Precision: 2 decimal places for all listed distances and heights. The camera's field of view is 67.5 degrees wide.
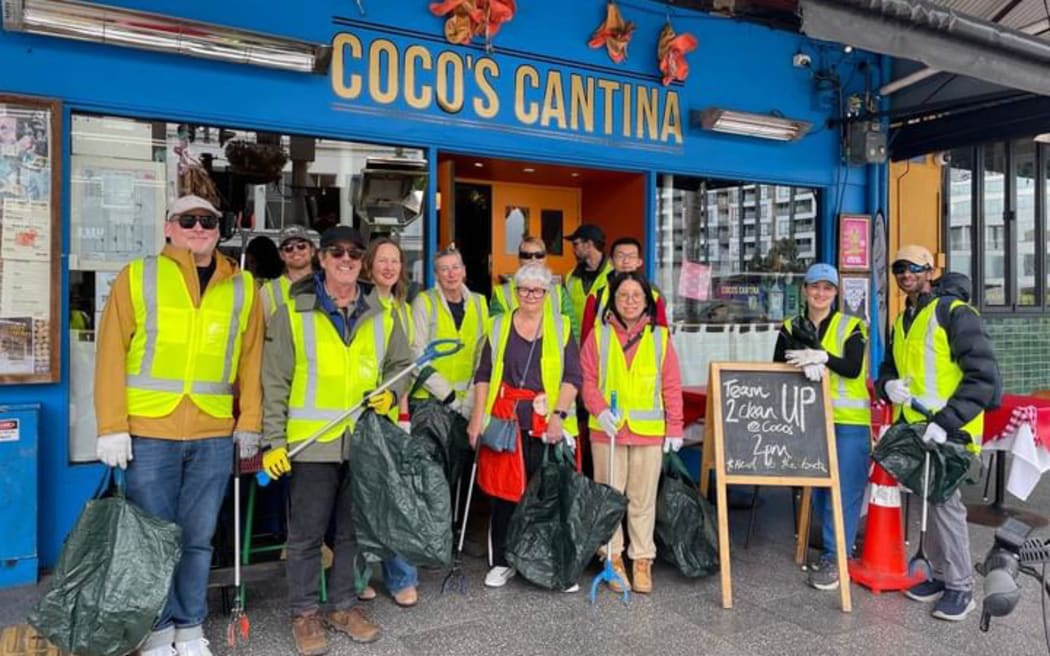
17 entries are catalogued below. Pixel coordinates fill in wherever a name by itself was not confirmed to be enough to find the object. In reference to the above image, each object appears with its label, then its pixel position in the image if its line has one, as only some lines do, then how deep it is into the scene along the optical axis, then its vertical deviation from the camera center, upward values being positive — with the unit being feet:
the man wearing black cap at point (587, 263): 17.04 +1.46
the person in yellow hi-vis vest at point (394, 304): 12.40 +0.41
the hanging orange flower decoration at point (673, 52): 20.12 +7.18
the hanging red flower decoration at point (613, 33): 19.45 +7.39
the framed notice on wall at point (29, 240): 13.19 +1.46
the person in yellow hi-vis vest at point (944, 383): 12.29 -0.83
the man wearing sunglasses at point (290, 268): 13.14 +1.07
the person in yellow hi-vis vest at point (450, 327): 14.11 +0.03
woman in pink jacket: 13.24 -1.25
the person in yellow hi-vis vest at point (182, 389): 9.98 -0.81
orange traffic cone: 13.69 -3.72
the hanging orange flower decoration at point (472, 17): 17.33 +6.98
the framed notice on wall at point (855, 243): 23.95 +2.73
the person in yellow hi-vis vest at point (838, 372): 13.65 -0.72
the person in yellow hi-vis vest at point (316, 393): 10.92 -0.92
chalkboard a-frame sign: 13.46 -1.71
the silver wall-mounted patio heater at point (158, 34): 13.11 +5.25
